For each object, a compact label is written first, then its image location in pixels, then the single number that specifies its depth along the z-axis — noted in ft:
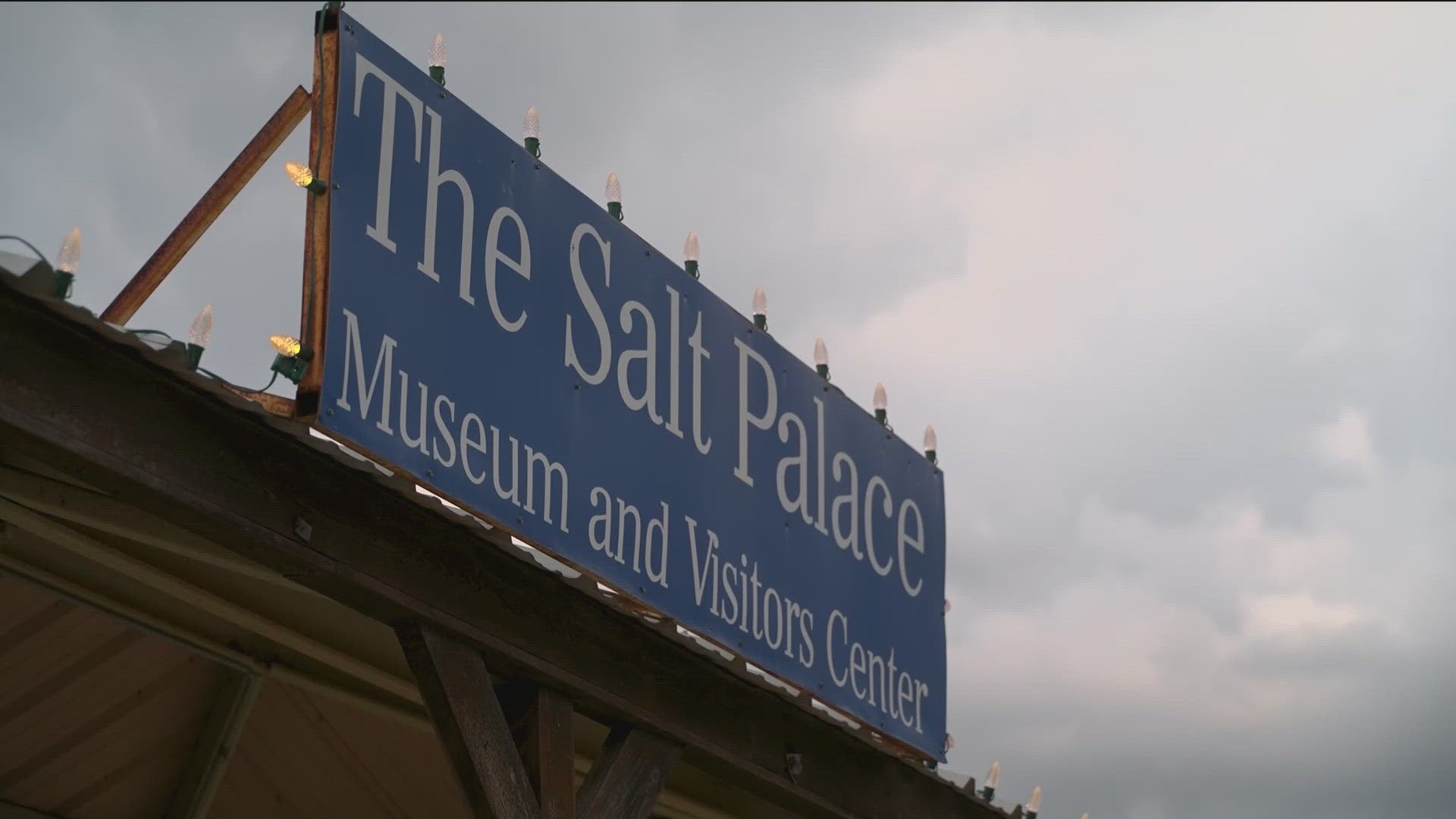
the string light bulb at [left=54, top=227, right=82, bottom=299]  9.64
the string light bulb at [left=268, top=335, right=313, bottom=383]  12.01
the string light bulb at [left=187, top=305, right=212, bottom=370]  10.70
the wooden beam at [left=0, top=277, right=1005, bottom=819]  9.81
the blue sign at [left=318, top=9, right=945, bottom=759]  13.20
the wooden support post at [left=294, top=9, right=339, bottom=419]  12.12
